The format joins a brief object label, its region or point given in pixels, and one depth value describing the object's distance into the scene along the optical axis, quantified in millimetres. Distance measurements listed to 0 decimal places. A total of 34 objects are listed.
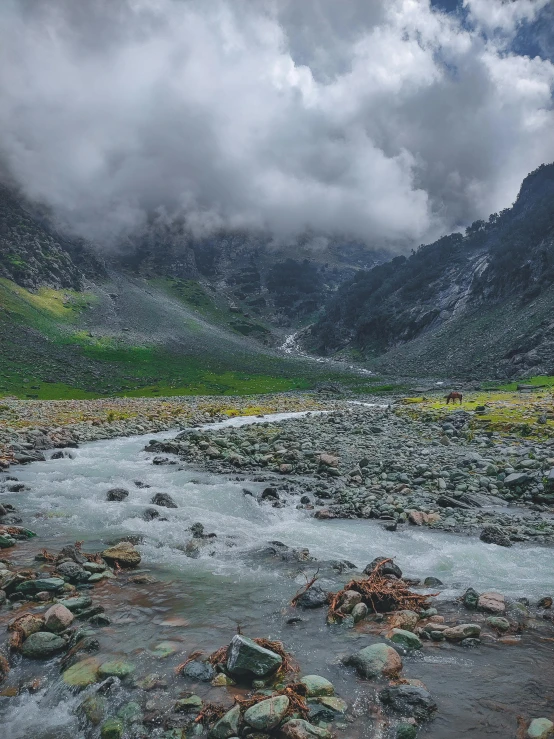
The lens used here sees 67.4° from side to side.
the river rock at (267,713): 5973
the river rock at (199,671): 7235
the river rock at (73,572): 10984
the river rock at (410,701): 6426
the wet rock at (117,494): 19172
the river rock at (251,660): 7180
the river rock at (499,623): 8609
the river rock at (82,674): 7188
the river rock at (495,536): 13461
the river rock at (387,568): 11242
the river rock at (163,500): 18139
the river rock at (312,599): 9797
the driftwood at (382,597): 9531
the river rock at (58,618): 8688
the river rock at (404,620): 8805
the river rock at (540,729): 5773
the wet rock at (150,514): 16445
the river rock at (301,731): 5777
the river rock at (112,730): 6069
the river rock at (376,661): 7305
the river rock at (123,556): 12109
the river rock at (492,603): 9250
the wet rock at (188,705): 6504
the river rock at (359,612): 9227
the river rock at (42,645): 7965
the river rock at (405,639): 8141
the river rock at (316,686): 6770
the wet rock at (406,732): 5980
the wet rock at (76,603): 9438
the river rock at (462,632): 8305
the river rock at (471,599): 9516
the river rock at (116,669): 7292
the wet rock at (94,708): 6445
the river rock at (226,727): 5934
